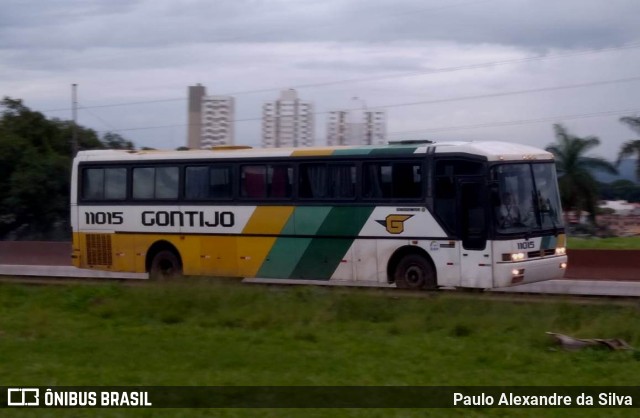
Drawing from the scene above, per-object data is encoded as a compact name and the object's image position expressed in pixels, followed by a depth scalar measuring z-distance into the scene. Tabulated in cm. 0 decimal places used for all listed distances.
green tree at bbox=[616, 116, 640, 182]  4762
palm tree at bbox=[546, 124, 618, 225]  5034
